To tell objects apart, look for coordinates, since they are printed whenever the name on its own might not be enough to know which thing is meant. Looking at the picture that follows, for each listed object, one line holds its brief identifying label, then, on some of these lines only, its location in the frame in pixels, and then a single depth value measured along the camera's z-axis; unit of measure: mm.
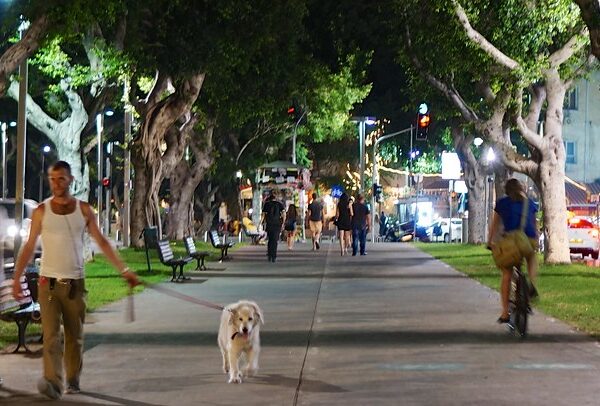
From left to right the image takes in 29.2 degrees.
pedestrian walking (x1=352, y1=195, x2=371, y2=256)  31828
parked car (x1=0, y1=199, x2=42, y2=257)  21016
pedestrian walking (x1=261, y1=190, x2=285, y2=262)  28781
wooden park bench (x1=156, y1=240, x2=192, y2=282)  21719
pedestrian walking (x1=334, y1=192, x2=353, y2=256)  32656
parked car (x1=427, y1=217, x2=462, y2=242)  56844
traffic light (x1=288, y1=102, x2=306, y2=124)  47391
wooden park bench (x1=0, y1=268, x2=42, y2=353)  11430
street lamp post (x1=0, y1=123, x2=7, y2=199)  57094
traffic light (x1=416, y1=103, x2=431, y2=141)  31156
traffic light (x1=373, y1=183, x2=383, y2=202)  51488
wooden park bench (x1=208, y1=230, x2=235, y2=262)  30203
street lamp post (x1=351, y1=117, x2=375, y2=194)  48531
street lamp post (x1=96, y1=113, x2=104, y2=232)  42456
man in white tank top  8812
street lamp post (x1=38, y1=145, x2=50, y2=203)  61209
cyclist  13180
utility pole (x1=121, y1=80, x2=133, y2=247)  37000
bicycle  12805
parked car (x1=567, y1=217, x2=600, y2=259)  33281
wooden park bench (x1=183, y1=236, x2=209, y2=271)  25198
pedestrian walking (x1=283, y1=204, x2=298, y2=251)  36875
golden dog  9672
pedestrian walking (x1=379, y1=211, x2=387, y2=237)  58738
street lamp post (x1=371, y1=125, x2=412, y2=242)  46266
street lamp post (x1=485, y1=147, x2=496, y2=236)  38338
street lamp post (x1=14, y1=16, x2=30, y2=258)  19234
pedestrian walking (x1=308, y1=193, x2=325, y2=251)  35656
